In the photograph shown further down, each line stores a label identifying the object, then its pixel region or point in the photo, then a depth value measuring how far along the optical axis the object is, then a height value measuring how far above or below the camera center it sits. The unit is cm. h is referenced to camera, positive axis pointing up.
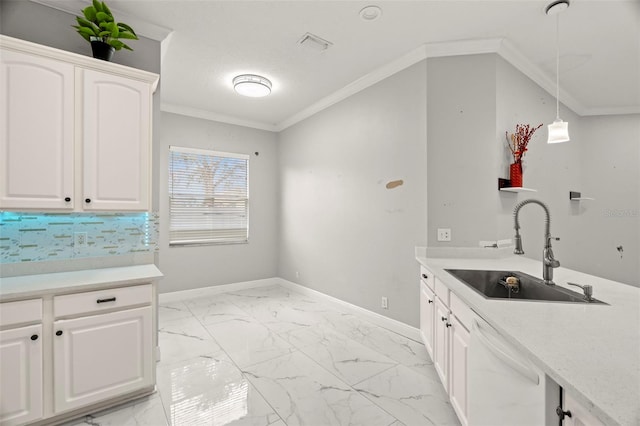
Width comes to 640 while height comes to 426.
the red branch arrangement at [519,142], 274 +67
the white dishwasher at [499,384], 95 -62
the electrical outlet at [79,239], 224 -20
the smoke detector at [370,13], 227 +157
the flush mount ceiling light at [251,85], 329 +144
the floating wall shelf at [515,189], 268 +22
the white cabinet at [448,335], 160 -80
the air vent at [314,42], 262 +156
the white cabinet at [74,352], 162 -84
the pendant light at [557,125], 217 +68
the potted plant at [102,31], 197 +124
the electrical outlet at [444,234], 277 -20
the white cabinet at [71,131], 177 +53
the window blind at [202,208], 425 +13
